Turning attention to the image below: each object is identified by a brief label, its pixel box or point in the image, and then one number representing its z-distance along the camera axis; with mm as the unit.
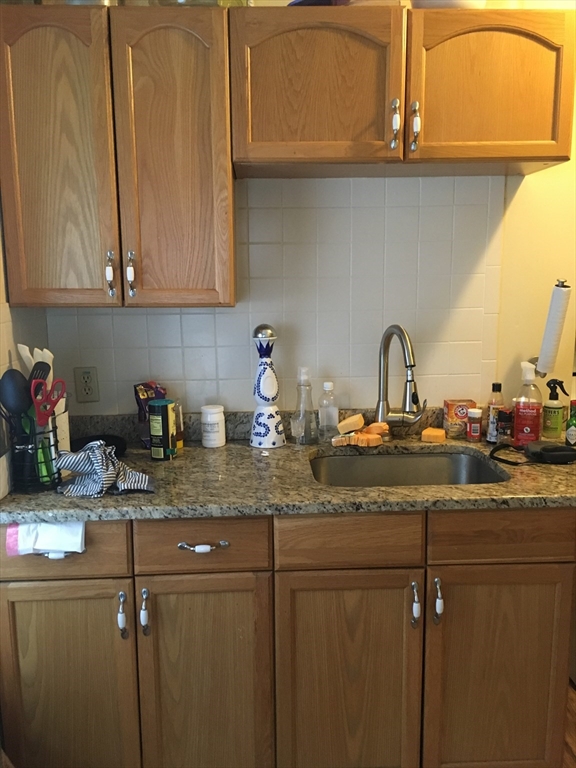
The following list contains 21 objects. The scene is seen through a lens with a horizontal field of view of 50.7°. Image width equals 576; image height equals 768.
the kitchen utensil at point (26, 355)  1652
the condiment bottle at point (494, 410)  1907
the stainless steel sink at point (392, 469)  1932
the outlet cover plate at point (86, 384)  1991
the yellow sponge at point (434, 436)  1942
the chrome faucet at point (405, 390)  1818
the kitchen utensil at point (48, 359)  1664
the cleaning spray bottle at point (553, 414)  1937
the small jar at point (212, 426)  1918
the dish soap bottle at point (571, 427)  1848
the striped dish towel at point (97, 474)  1528
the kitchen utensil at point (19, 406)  1500
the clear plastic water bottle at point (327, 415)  1992
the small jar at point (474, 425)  1931
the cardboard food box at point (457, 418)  1973
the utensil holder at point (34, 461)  1557
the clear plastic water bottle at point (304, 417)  1947
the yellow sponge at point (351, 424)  1939
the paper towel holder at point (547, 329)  1882
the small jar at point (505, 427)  1888
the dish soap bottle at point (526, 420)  1863
